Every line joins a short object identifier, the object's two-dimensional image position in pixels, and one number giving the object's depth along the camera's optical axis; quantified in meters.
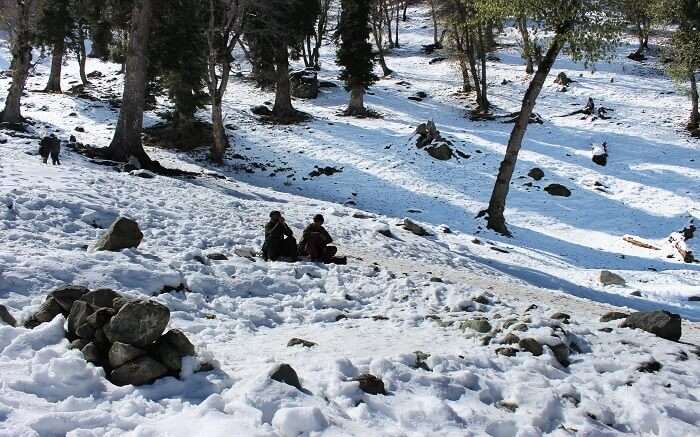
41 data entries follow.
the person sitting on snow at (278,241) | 10.52
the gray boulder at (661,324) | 7.04
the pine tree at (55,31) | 35.88
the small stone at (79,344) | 4.97
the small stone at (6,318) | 5.43
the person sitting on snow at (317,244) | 10.75
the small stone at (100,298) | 5.50
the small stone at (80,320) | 5.03
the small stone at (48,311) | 5.58
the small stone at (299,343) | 6.18
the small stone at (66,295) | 5.70
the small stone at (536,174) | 24.12
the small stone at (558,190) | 22.74
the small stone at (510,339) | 6.38
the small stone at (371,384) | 4.87
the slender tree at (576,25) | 14.51
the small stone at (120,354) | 4.71
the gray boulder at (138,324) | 4.85
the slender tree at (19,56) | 22.14
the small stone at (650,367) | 5.79
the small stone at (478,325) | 6.89
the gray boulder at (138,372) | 4.61
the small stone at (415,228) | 16.27
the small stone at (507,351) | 6.06
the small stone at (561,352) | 6.06
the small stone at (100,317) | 5.03
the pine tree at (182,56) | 22.52
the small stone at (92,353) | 4.80
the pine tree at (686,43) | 27.45
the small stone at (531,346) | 6.12
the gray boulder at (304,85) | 38.22
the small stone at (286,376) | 4.68
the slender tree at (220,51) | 22.95
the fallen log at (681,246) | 16.56
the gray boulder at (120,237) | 8.55
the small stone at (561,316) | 7.64
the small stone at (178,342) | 5.05
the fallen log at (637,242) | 18.12
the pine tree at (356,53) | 33.81
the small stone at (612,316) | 7.98
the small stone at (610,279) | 13.37
